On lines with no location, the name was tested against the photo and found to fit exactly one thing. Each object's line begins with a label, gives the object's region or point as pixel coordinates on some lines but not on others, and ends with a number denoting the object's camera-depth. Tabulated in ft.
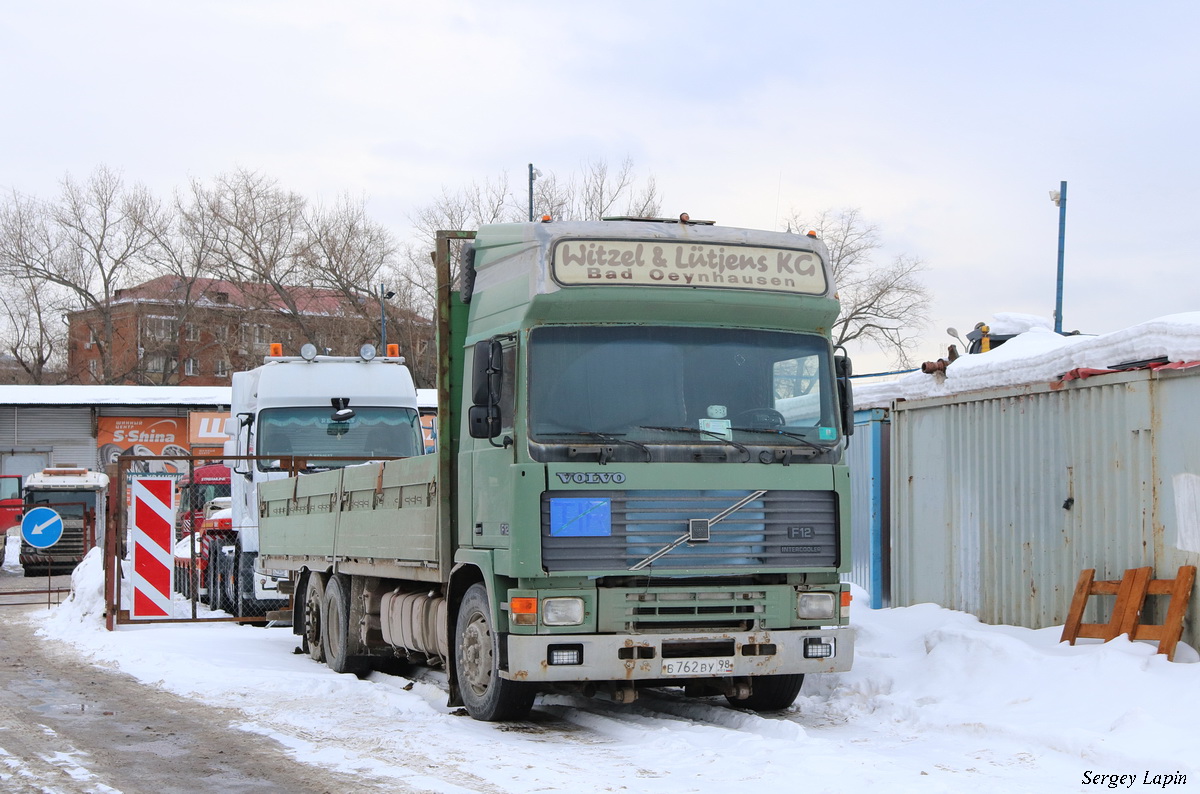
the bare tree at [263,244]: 182.70
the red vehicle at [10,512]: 116.67
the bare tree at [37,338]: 198.59
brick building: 174.09
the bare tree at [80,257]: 193.36
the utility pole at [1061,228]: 99.47
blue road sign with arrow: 59.82
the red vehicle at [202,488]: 82.43
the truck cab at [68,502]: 110.52
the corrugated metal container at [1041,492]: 30.42
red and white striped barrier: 51.08
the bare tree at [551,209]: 147.23
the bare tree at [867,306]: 161.27
